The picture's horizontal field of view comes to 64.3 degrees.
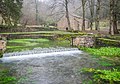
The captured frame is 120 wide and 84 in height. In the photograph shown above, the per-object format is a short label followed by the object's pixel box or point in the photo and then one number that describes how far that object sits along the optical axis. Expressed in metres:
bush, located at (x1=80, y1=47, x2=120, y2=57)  7.54
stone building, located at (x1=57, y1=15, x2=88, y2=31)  23.49
